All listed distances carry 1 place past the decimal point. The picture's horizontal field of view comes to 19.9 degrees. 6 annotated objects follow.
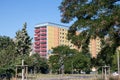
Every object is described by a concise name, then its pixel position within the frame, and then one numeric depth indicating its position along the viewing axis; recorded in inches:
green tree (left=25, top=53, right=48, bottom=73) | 4602.4
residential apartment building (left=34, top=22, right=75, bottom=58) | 7081.7
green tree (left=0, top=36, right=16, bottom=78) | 2006.6
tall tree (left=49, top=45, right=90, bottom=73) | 4520.2
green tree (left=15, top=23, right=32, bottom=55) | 2522.1
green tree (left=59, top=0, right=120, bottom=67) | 685.9
